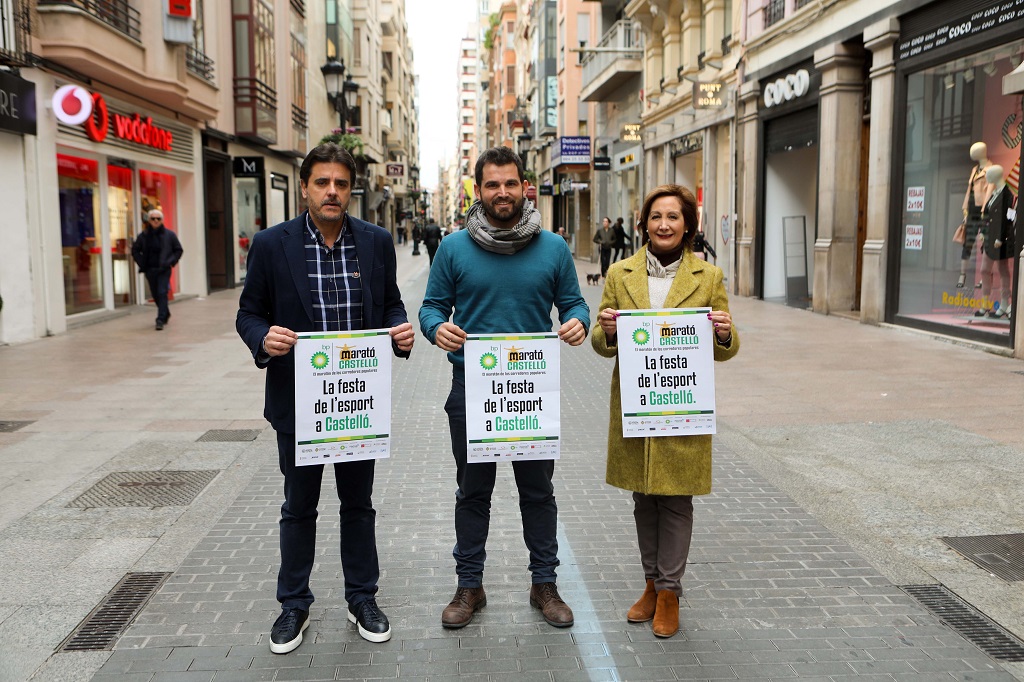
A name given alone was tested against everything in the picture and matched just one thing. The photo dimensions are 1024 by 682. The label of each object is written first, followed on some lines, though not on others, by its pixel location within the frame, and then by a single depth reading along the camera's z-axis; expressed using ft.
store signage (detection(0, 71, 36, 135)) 42.24
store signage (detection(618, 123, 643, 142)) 100.18
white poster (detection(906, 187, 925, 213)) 45.85
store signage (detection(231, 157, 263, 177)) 80.94
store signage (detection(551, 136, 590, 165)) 129.80
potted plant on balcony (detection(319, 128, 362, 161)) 75.61
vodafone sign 47.14
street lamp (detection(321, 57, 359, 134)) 66.69
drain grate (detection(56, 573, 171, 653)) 12.32
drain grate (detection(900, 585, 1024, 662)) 12.15
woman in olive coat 12.68
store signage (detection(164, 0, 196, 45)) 57.16
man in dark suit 12.03
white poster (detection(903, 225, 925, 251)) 45.83
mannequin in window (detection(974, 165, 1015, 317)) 38.91
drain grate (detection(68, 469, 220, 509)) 18.85
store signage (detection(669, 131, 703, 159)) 81.61
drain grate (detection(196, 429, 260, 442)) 24.58
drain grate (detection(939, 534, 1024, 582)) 14.88
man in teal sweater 12.60
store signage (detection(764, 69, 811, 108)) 57.98
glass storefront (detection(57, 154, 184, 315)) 52.54
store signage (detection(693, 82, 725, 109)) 71.46
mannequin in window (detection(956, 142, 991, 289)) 40.91
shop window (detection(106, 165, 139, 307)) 59.47
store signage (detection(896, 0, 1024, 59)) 38.14
